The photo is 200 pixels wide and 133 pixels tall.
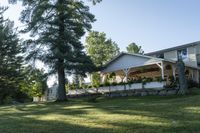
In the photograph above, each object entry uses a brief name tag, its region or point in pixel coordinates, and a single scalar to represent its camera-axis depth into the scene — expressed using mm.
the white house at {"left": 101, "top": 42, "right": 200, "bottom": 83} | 17264
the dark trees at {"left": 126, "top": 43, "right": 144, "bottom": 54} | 33340
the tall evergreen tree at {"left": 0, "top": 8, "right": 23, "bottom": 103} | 20465
